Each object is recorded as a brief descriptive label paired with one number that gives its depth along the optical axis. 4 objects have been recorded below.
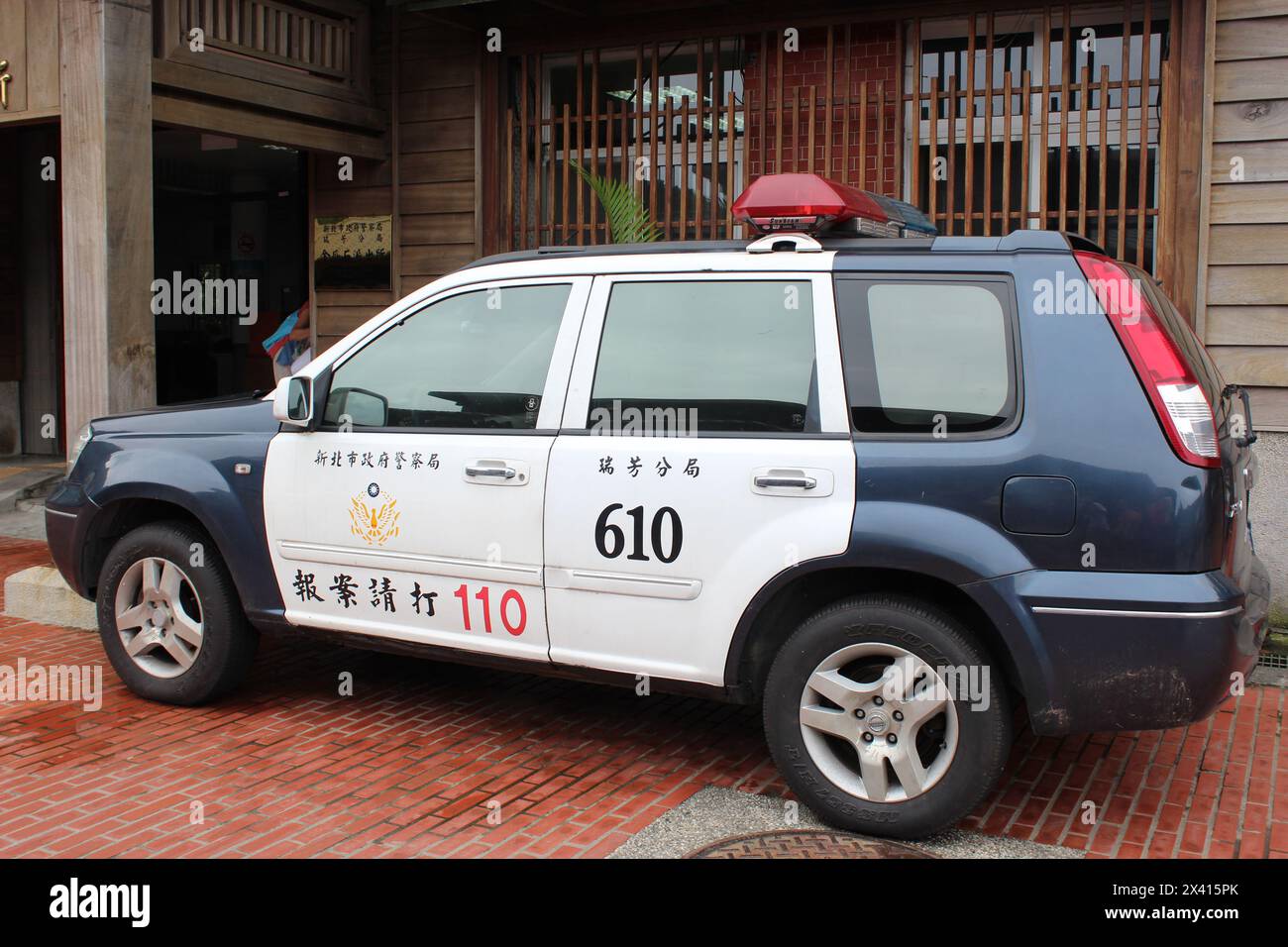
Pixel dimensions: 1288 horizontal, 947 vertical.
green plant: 8.13
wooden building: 6.96
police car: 3.67
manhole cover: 3.80
